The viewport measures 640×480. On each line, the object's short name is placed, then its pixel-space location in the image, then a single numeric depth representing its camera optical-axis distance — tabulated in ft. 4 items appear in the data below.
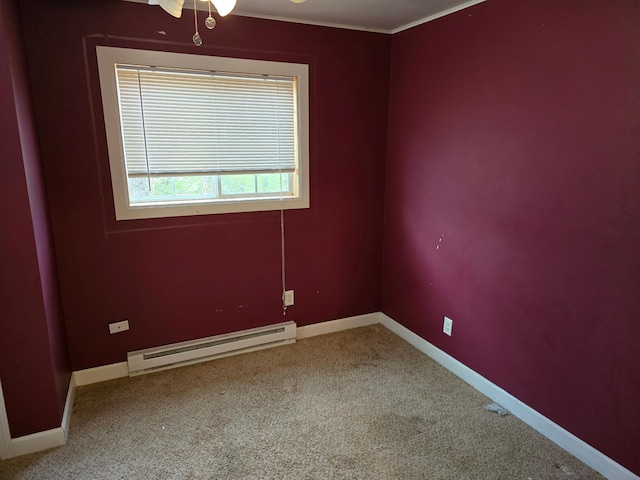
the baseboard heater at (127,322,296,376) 8.73
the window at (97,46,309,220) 7.87
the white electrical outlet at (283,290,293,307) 10.12
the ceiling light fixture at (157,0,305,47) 4.20
